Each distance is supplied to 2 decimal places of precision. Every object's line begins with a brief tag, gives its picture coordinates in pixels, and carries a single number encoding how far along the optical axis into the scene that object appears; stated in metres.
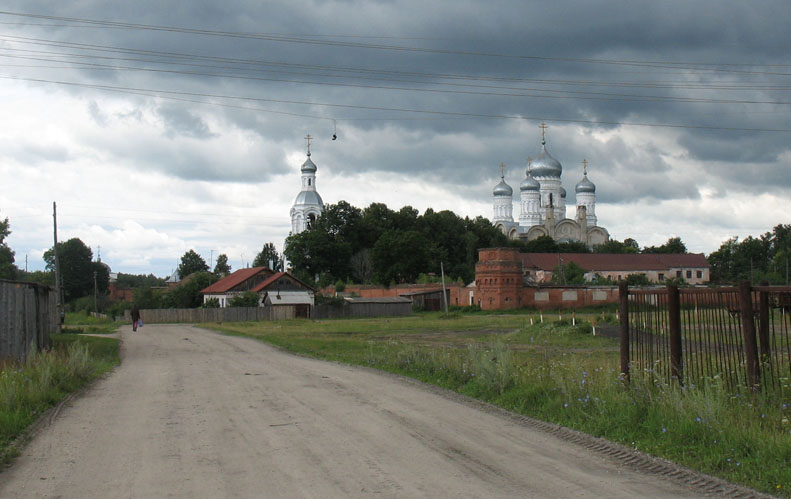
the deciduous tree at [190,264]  146.12
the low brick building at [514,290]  70.44
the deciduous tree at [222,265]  141.68
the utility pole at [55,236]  44.19
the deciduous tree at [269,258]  134.50
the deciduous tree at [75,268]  113.38
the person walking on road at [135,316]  48.61
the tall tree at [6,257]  77.19
